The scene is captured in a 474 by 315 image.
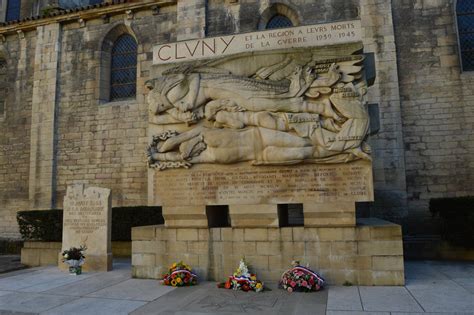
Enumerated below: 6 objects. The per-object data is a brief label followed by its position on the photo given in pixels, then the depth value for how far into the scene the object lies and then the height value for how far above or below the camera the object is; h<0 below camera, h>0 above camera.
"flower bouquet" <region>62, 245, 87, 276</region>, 8.35 -1.27
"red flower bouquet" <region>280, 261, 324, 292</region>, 6.23 -1.40
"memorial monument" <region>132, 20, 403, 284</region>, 6.84 +0.77
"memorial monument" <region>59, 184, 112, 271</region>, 8.95 -0.54
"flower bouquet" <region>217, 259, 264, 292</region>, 6.46 -1.46
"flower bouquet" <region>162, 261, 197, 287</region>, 6.86 -1.43
